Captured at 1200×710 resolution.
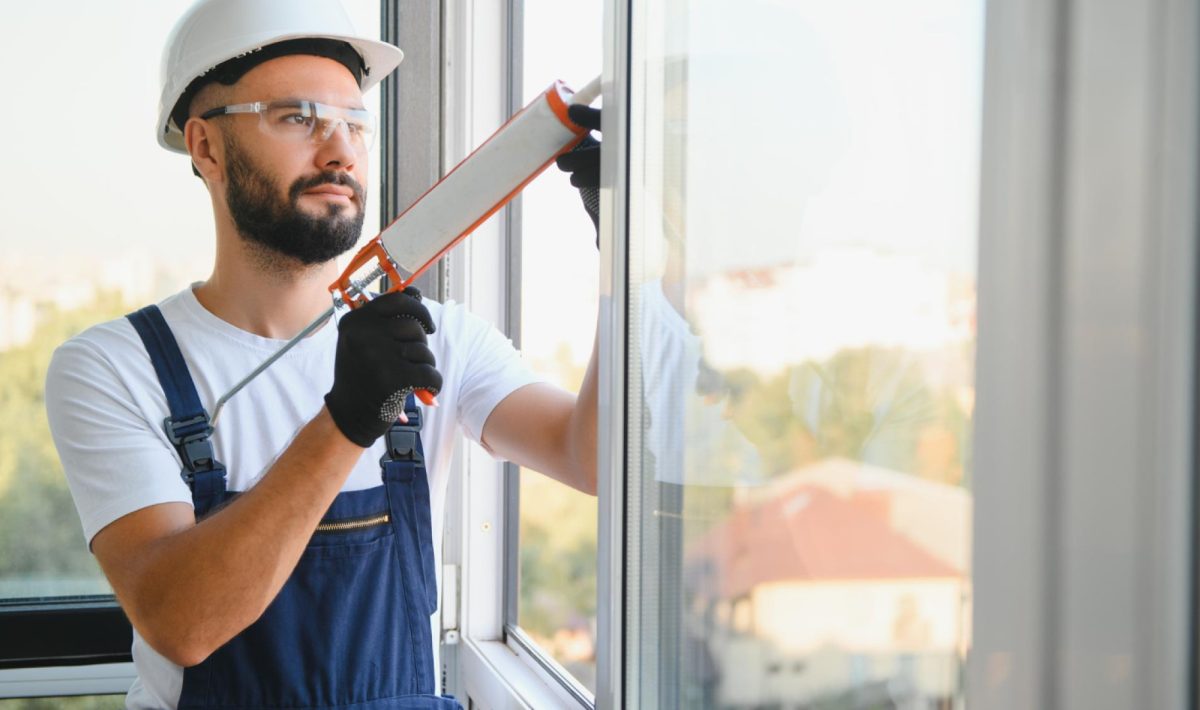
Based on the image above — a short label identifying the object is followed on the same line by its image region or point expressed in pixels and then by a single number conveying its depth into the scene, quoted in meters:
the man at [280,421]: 1.17
